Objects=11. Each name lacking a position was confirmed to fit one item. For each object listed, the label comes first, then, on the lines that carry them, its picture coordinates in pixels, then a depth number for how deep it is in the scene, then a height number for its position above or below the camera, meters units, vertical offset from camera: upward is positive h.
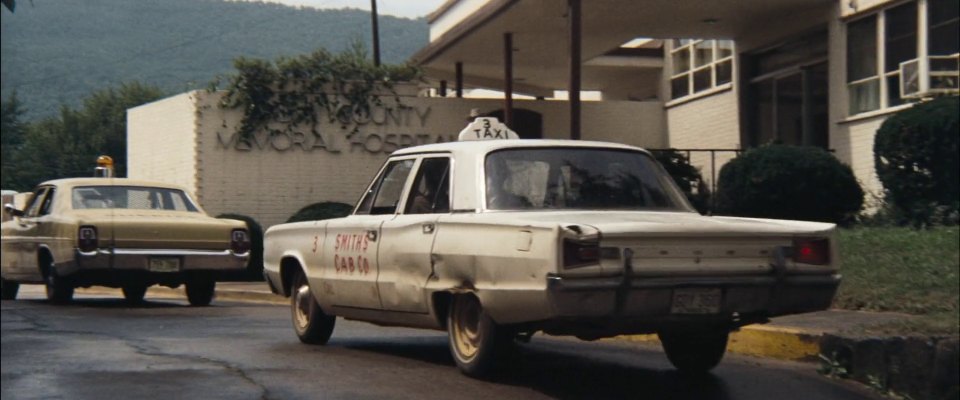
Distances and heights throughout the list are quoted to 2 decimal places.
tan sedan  13.87 -0.38
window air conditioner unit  19.20 +1.82
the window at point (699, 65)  27.39 +2.95
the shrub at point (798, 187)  18.17 +0.18
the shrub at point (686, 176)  22.98 +0.44
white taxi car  6.75 -0.30
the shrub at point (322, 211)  23.02 -0.13
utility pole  38.12 +4.95
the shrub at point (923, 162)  17.00 +0.49
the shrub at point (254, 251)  22.03 -0.82
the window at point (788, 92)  23.78 +2.04
